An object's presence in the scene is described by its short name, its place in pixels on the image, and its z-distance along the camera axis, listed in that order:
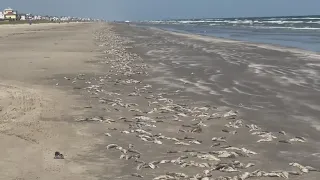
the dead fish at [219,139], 8.04
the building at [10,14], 171.02
